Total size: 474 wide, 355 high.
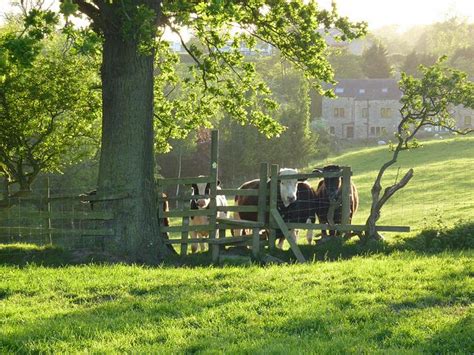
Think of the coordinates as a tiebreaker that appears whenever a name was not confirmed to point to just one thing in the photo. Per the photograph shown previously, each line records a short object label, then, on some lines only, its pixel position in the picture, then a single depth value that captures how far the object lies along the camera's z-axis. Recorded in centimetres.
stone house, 8900
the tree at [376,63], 9619
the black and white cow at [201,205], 1815
